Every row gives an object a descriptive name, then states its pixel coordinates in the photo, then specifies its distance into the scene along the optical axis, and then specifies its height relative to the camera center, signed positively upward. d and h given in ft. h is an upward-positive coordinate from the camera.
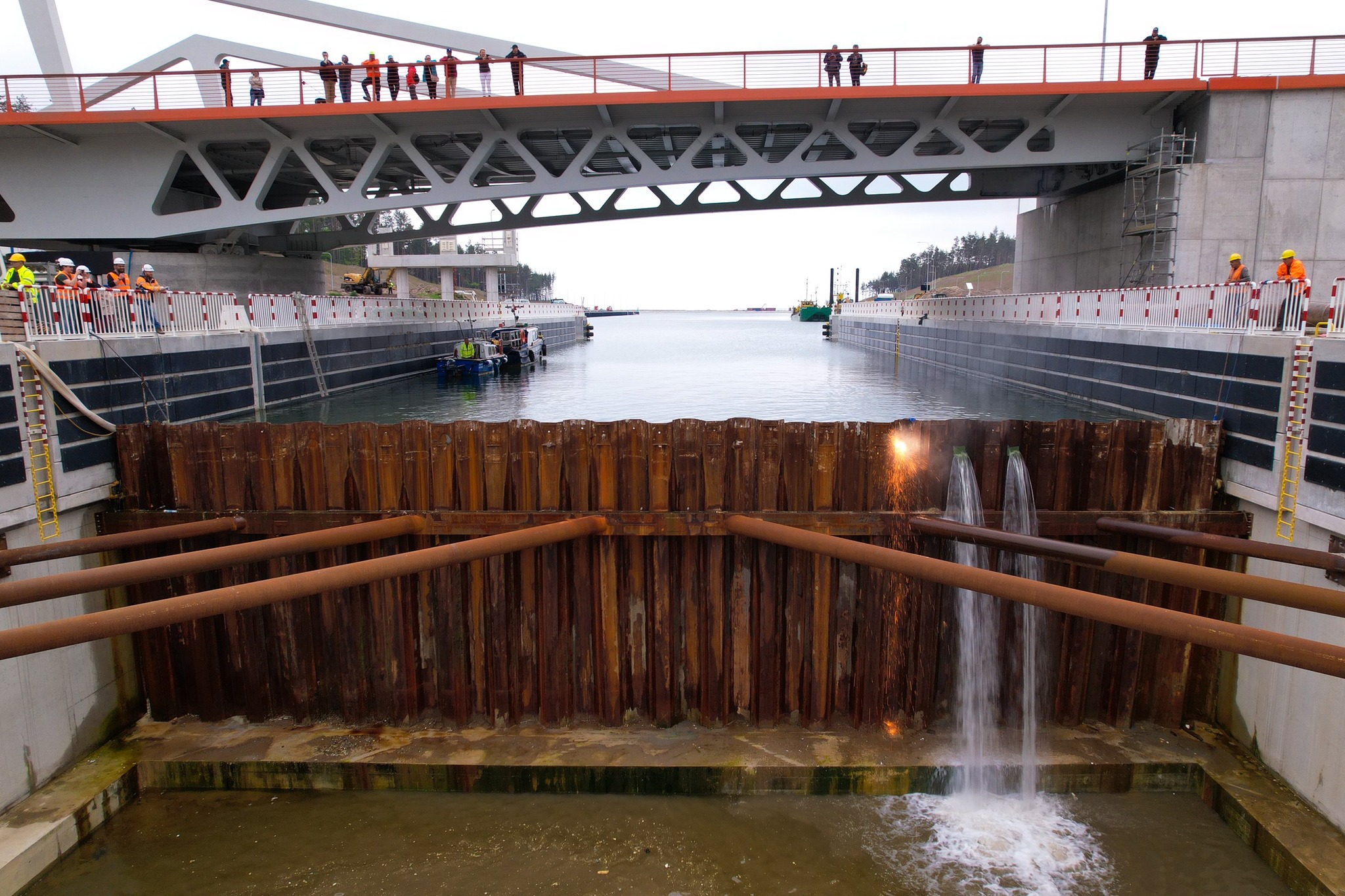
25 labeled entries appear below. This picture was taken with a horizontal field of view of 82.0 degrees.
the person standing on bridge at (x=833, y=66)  97.59 +32.94
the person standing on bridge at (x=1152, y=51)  89.97 +31.92
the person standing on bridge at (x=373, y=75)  99.07 +32.98
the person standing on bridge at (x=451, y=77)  101.60 +33.67
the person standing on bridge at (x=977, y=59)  92.32 +32.35
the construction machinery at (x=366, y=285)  171.12 +10.70
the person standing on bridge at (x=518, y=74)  98.89 +32.49
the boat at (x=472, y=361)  120.06 -4.66
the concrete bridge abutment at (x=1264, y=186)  84.12 +15.37
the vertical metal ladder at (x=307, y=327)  86.33 +0.62
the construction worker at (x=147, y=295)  50.06 +2.48
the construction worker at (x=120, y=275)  57.41 +4.38
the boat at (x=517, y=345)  137.90 -2.68
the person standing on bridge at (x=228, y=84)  97.30 +31.18
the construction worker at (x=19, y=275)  43.65 +3.37
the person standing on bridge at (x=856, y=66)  98.43 +33.20
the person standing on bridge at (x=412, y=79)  101.55 +33.30
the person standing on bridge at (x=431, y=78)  102.68 +33.55
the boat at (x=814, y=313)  509.76 +10.16
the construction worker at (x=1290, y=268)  45.16 +3.37
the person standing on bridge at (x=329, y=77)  99.14 +33.07
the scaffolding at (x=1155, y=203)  88.07 +14.29
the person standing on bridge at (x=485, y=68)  97.81 +33.58
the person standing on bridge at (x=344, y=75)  100.12 +33.50
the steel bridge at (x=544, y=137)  96.22 +26.80
